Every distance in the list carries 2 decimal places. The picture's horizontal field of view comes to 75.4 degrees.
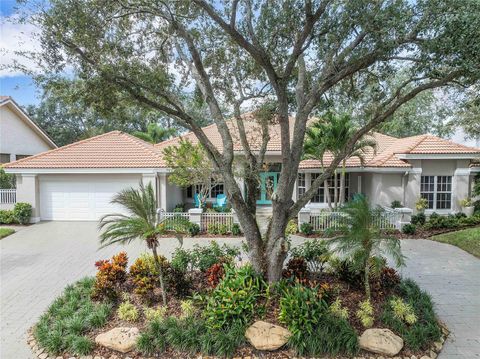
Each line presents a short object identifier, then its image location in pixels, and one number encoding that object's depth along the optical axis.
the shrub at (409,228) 14.19
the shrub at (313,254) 7.78
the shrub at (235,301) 5.61
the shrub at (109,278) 6.62
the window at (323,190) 19.27
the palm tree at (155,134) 27.03
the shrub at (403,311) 5.79
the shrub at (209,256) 7.43
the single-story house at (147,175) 16.48
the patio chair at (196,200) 19.38
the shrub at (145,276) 6.52
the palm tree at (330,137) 14.41
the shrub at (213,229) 14.50
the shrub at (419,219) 15.10
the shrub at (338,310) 5.75
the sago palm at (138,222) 6.10
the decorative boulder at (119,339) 5.35
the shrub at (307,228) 14.35
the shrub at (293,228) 13.95
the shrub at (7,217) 16.23
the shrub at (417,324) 5.46
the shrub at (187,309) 5.89
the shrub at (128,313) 6.01
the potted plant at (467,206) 16.17
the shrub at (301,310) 5.41
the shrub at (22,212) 16.05
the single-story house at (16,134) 21.61
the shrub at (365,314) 5.71
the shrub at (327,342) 5.21
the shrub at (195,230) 14.18
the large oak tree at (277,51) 5.66
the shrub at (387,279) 7.00
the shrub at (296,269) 6.96
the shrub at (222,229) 14.43
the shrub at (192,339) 5.26
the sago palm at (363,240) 6.04
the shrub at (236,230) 14.22
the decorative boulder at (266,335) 5.29
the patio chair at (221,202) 18.33
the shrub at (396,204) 16.44
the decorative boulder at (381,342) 5.25
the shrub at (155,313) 5.87
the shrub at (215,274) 6.49
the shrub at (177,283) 6.74
